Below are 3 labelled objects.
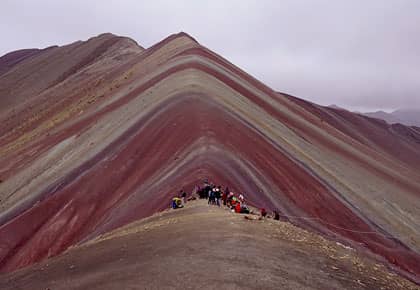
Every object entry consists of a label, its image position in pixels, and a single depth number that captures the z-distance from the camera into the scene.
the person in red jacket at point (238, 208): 18.64
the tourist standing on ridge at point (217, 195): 20.11
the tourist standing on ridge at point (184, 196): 21.48
